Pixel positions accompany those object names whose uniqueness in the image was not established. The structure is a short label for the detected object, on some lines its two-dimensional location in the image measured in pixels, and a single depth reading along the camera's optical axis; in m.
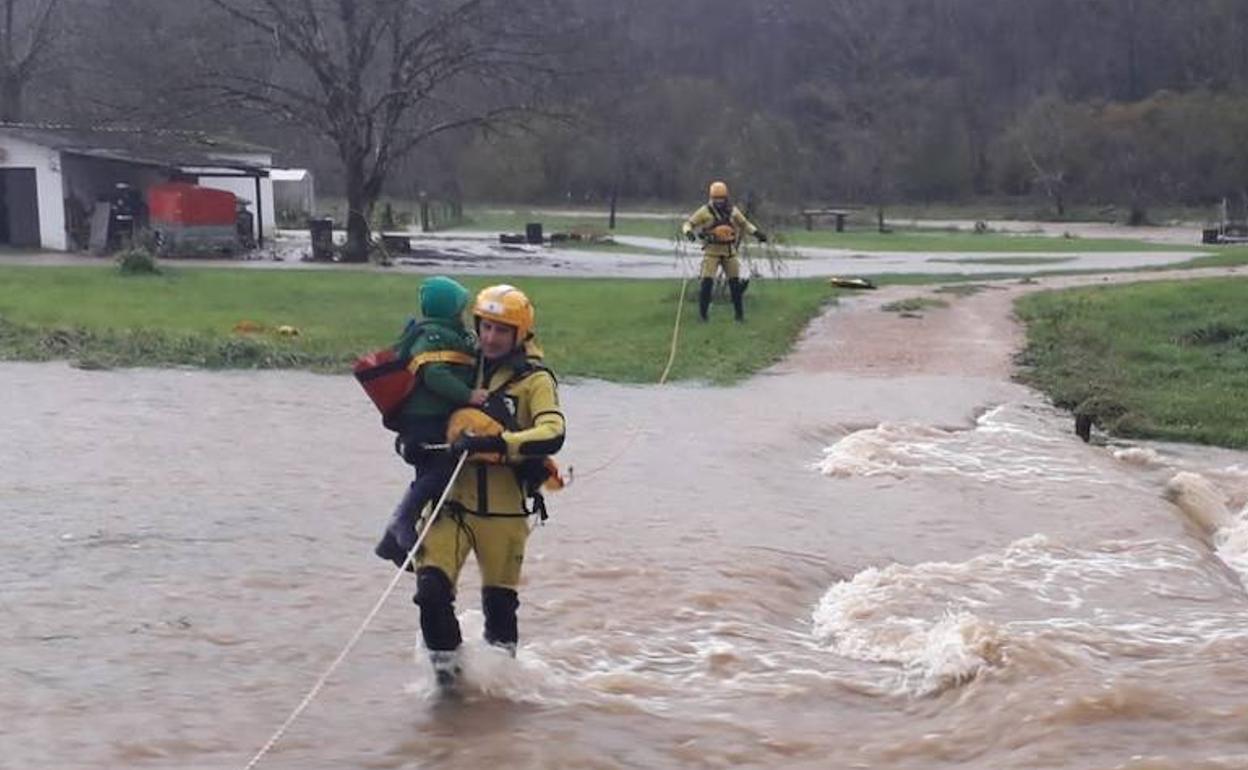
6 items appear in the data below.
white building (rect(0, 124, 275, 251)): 40.59
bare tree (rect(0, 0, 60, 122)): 59.78
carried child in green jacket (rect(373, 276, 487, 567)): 6.79
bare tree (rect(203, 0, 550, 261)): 39.25
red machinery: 38.78
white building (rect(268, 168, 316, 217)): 60.41
